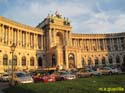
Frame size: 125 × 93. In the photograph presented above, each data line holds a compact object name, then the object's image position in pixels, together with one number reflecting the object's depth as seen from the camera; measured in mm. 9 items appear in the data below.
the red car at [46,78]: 18102
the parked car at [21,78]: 16227
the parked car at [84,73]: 23256
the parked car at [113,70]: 23960
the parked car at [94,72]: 23281
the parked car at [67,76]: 19424
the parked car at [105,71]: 24347
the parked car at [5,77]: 23542
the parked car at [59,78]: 19360
